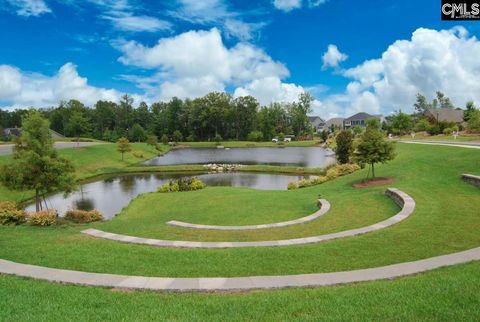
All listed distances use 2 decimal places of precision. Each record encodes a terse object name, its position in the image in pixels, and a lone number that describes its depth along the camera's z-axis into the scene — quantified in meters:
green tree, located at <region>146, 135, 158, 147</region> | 74.97
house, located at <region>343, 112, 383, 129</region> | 132.25
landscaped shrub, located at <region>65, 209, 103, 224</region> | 17.05
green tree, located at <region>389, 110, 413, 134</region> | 71.31
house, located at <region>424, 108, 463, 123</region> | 76.12
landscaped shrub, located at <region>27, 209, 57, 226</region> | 13.59
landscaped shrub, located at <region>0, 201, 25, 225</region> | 13.88
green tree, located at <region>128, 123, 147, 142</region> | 93.06
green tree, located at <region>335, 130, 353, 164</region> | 34.62
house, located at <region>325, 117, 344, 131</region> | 154.70
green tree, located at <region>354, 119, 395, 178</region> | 19.98
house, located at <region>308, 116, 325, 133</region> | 159.23
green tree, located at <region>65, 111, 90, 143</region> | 87.00
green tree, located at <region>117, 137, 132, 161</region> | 52.10
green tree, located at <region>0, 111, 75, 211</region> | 17.08
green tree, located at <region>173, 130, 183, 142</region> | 101.38
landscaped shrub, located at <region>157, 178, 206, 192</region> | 25.66
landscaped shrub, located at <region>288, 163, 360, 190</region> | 26.61
